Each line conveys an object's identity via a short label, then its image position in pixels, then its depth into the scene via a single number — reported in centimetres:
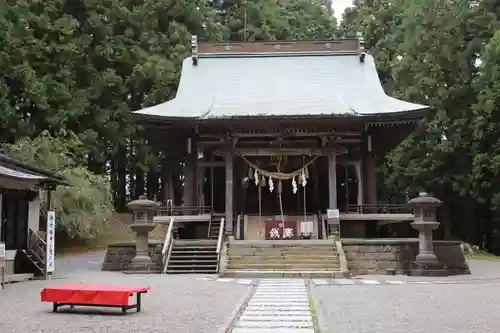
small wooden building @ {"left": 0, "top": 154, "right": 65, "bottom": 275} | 1605
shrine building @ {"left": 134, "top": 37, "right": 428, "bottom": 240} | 2162
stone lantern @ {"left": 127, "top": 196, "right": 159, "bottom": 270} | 1844
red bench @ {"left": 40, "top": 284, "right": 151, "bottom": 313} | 948
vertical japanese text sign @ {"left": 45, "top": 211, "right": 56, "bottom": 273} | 1652
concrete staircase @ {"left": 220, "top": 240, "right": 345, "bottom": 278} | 1684
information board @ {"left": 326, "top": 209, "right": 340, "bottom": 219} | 2023
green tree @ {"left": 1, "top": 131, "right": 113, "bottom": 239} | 2459
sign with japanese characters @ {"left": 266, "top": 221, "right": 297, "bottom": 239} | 2170
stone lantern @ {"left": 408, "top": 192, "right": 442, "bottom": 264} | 1778
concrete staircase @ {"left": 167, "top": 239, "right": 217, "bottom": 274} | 1836
